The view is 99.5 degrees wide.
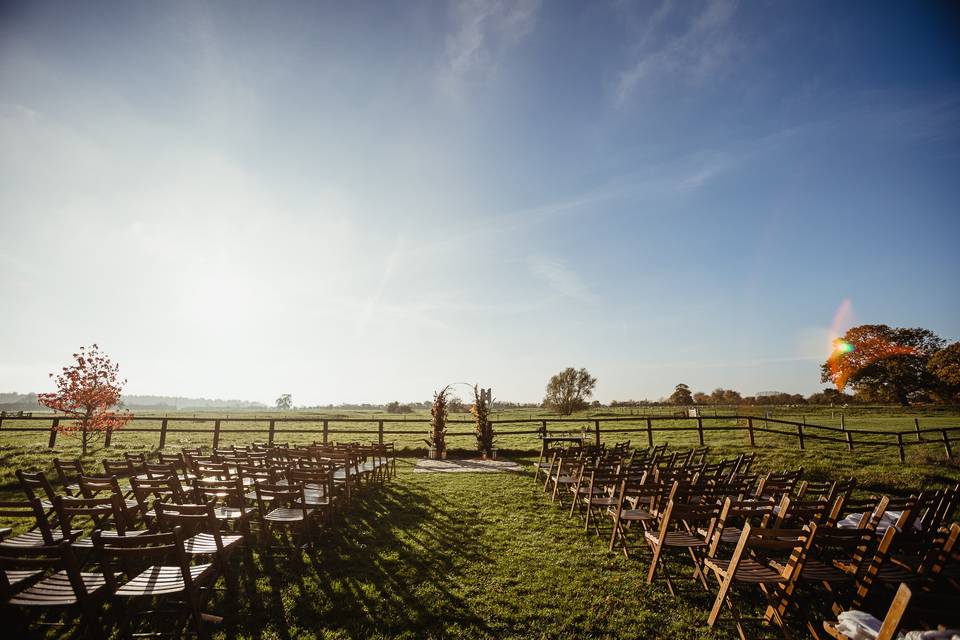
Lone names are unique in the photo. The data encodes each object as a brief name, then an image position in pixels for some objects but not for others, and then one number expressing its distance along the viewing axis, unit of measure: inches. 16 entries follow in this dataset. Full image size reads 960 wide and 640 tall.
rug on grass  514.8
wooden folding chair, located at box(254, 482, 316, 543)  229.8
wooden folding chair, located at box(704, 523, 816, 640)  145.6
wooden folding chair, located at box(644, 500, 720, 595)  186.7
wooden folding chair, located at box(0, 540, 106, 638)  123.0
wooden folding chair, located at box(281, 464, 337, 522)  247.8
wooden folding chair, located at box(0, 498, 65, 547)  159.0
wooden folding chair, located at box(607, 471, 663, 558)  227.3
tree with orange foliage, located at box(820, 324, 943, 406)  2142.0
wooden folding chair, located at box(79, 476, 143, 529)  214.2
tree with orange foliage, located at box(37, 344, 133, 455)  608.7
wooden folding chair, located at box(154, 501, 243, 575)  165.2
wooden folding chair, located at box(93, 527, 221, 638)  132.7
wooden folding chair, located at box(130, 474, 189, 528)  187.6
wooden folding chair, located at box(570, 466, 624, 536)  268.2
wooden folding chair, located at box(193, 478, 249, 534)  205.0
